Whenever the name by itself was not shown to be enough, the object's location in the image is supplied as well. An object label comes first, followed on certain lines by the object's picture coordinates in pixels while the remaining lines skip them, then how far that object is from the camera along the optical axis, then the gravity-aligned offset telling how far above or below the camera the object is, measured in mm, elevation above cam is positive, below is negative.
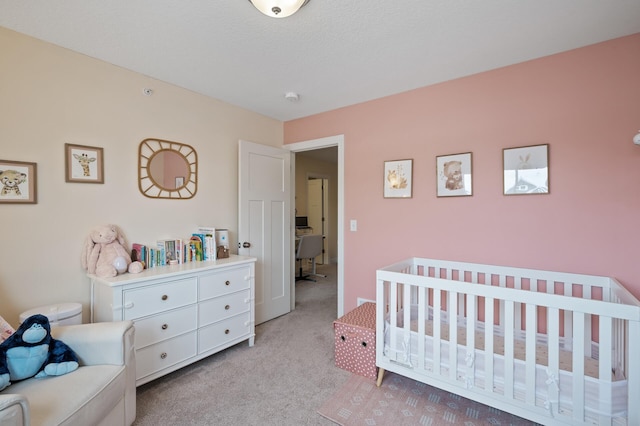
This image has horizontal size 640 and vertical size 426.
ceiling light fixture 1406 +1055
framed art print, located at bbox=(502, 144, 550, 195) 2029 +293
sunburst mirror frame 2311 +370
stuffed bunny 1940 -307
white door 2957 -112
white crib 1307 -836
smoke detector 2646 +1111
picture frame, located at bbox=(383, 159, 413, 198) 2625 +302
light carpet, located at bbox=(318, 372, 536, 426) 1657 -1260
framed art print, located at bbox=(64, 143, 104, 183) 1933 +354
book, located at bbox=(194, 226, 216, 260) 2525 -294
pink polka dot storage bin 2078 -1033
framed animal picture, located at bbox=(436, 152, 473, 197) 2324 +297
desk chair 4848 -676
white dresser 1864 -723
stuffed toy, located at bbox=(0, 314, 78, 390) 1260 -664
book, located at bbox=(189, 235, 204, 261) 2455 -325
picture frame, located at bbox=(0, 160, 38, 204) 1694 +197
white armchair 1068 -780
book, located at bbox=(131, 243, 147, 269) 2160 -324
